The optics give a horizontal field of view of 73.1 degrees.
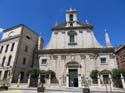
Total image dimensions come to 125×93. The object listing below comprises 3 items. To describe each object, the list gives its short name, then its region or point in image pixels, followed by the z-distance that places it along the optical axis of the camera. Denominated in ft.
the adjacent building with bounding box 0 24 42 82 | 54.38
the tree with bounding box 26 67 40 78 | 51.78
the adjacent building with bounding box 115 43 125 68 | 52.55
